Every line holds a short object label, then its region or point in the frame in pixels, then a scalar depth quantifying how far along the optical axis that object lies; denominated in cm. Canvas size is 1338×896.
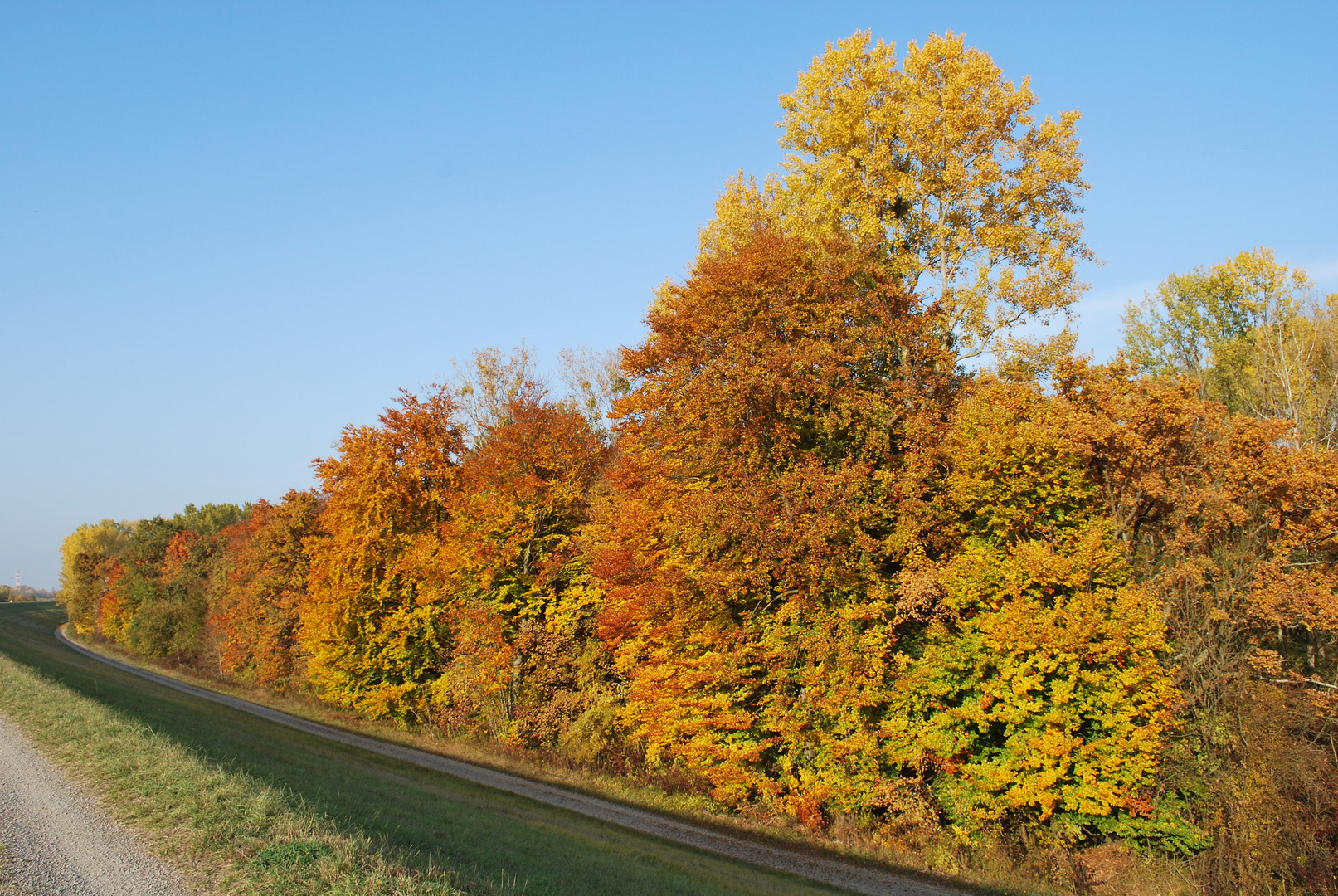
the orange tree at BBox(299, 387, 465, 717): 3381
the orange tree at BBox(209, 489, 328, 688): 4456
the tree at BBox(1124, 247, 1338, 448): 3145
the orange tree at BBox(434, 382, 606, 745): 2898
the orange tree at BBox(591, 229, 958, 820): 1994
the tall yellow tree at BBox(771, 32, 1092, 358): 2317
